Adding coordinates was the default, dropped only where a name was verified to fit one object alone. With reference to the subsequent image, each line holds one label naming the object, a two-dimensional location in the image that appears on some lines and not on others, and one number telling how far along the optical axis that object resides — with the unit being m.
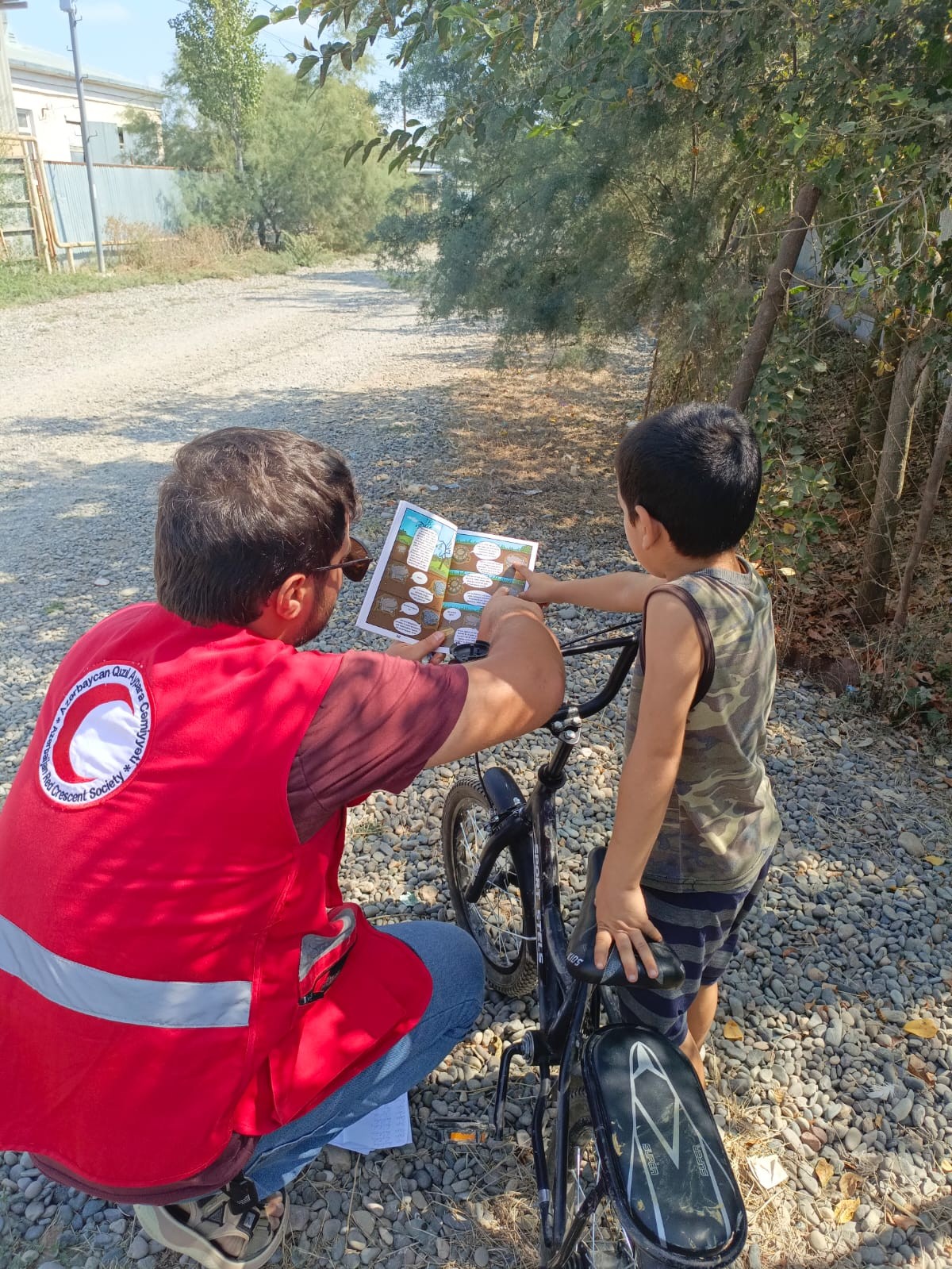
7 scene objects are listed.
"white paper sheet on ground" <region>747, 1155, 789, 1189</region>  2.20
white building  27.05
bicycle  1.35
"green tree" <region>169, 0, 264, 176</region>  26.34
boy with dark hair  1.60
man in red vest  1.38
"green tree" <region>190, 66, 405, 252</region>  23.77
